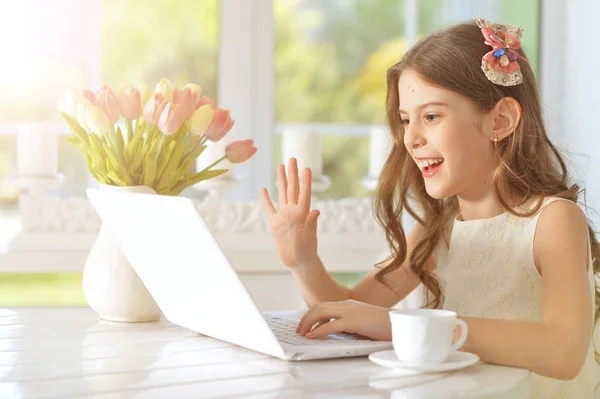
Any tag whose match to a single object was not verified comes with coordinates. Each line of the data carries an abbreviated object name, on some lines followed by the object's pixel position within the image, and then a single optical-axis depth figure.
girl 2.02
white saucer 1.67
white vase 2.05
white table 1.60
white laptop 1.73
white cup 1.66
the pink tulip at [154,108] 1.99
